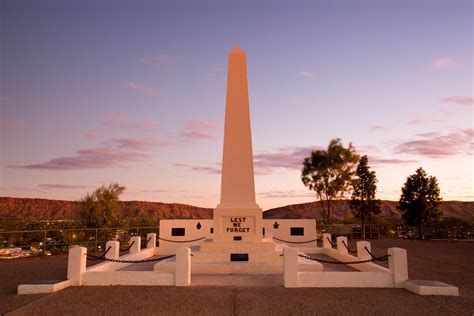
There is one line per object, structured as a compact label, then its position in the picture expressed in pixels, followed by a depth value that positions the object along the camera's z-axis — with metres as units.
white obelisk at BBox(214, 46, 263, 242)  13.73
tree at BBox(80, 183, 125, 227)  21.22
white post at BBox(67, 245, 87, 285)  9.41
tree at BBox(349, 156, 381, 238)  34.53
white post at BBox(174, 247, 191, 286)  9.23
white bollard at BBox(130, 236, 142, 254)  15.70
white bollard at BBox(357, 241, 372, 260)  12.49
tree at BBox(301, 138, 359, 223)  33.28
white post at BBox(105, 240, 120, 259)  12.69
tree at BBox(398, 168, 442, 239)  38.19
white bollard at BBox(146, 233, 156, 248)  17.25
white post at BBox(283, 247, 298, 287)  9.06
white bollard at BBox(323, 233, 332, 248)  17.67
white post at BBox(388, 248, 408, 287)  9.24
